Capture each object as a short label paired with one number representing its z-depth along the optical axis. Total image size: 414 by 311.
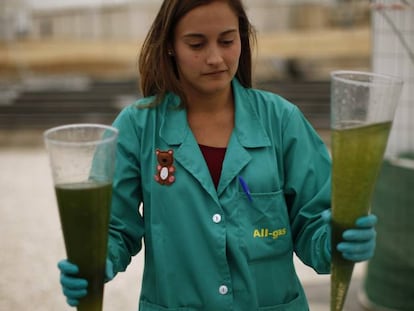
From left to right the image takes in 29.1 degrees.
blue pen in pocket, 1.98
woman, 1.96
